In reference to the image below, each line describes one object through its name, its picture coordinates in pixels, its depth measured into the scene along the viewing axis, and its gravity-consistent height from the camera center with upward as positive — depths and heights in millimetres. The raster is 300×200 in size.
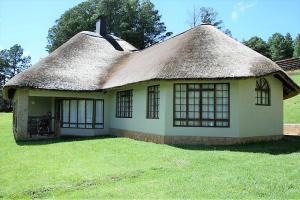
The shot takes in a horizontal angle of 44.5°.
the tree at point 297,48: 59281 +10304
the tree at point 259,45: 58625 +10768
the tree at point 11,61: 70375 +9407
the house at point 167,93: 15312 +822
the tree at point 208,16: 53122 +14038
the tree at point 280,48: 59750 +10723
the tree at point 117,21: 51406 +12675
